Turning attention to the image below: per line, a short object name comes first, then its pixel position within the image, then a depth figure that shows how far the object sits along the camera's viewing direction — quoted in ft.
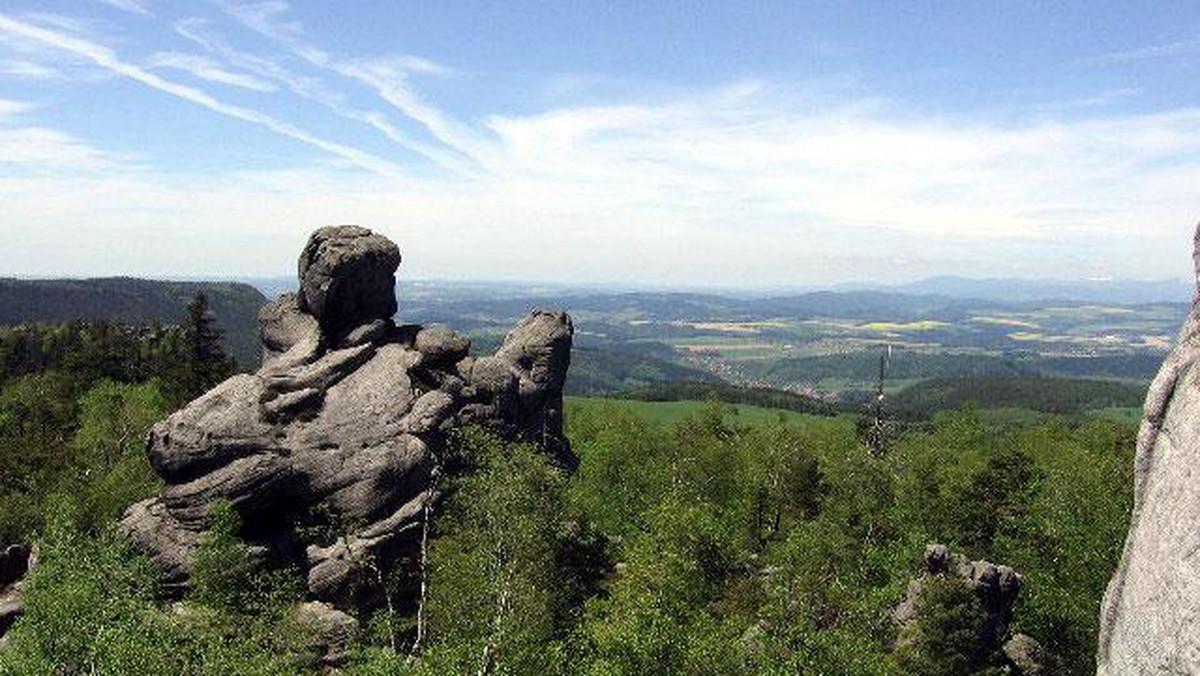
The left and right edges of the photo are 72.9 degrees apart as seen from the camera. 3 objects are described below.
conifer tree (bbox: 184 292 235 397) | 335.26
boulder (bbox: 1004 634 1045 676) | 176.96
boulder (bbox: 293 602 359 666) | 170.50
